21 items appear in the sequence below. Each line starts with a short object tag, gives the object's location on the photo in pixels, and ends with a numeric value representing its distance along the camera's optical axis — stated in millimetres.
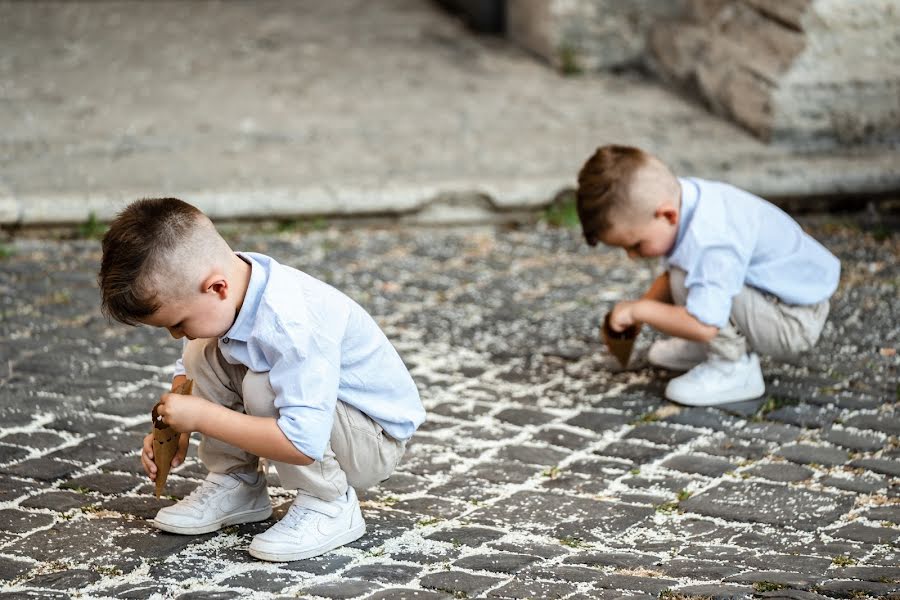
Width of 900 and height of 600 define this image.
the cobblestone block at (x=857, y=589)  5012
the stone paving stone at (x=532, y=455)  6758
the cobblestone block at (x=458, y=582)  5191
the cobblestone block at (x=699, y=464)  6609
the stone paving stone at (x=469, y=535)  5723
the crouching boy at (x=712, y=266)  7066
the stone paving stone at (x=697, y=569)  5301
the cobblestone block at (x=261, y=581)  5223
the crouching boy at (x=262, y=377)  4988
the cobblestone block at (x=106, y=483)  6246
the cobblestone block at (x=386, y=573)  5309
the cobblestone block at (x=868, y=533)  5723
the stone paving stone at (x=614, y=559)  5480
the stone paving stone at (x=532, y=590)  5137
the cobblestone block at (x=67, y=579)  5203
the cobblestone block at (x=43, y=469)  6376
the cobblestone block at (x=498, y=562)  5406
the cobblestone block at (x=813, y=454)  6695
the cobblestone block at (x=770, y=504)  6027
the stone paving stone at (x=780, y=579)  5145
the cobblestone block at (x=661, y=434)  7043
